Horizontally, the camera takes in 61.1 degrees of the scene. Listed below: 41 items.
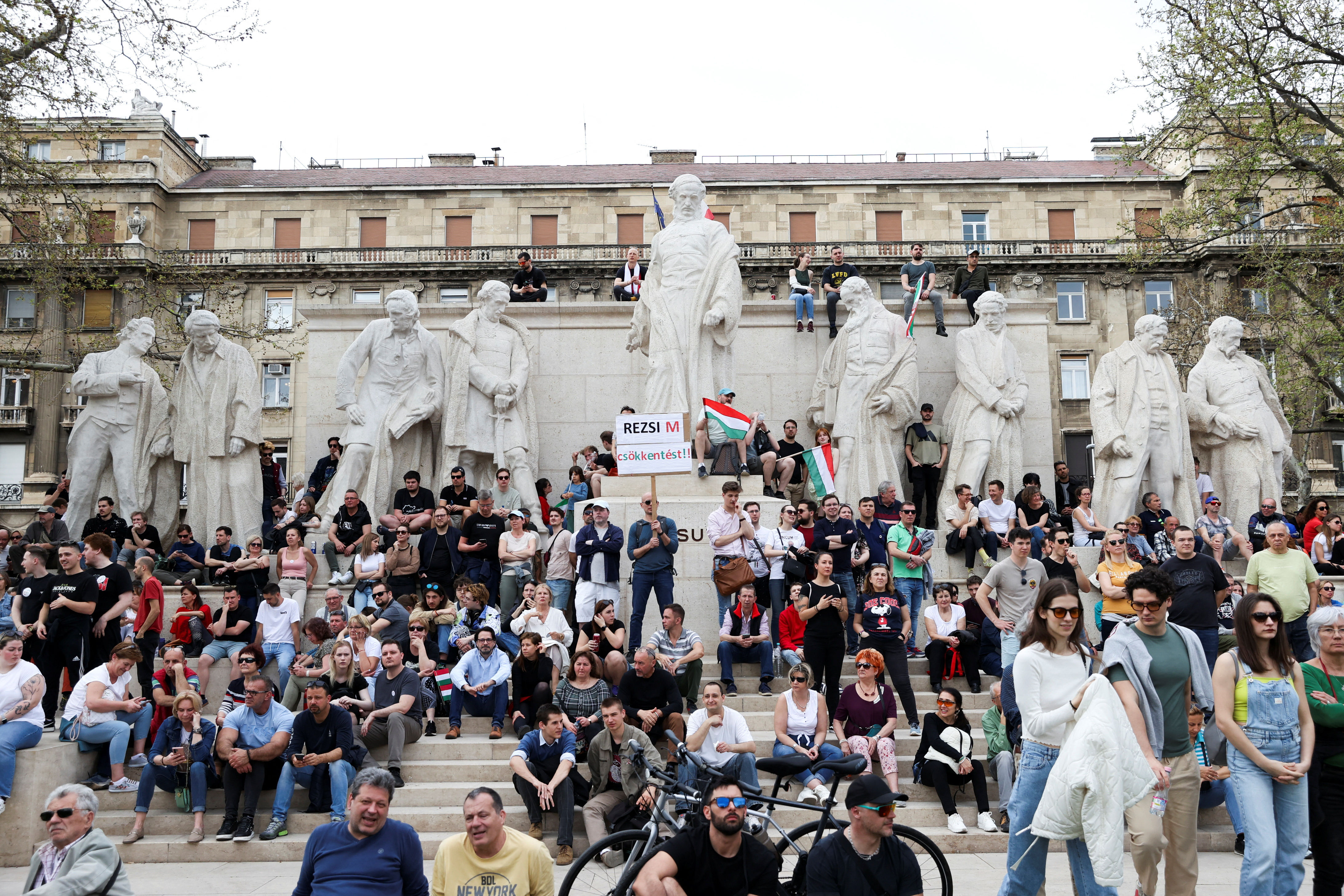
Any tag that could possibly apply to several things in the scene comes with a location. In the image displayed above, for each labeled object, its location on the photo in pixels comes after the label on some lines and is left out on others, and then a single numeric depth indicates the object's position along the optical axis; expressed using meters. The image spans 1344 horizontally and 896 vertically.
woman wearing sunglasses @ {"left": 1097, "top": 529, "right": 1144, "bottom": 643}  10.55
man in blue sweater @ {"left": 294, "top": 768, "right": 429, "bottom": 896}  5.07
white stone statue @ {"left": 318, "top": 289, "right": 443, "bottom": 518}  14.62
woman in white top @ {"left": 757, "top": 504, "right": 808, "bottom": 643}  11.80
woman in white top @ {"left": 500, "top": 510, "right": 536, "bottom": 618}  12.27
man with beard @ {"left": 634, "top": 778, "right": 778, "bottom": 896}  5.37
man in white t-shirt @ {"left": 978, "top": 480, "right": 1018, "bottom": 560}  13.69
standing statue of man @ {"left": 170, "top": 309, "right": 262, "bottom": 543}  14.64
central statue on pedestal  13.84
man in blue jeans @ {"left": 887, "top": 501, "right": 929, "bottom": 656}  12.09
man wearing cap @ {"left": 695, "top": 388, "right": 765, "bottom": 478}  13.48
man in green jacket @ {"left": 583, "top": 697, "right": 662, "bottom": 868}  8.43
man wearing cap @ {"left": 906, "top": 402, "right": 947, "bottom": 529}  15.47
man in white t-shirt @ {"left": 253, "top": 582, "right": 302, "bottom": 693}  11.12
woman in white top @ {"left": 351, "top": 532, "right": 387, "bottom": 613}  12.38
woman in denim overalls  5.64
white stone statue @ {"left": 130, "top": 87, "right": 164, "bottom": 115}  43.38
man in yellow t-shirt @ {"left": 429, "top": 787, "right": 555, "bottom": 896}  5.03
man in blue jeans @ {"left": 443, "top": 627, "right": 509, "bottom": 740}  10.25
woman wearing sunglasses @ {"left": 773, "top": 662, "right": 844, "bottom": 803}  9.16
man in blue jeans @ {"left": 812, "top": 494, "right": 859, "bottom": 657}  12.02
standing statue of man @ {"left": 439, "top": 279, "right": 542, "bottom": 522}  15.12
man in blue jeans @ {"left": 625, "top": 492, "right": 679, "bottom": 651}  11.36
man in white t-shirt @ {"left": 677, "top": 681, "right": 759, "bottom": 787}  8.57
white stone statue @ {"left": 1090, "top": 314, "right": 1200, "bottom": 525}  14.42
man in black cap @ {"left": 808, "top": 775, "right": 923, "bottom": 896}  5.10
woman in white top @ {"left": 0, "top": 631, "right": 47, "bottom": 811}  9.03
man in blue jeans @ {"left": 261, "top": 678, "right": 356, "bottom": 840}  8.94
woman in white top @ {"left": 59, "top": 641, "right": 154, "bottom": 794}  9.52
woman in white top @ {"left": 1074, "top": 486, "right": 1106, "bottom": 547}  13.81
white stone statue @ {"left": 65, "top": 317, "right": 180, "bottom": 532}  14.89
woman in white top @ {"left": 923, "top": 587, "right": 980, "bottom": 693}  10.90
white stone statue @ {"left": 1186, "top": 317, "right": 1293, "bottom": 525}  14.90
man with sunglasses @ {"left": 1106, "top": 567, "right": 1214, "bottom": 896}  5.60
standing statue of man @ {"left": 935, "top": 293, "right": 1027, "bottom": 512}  15.23
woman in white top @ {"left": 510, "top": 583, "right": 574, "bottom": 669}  10.34
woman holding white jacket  5.47
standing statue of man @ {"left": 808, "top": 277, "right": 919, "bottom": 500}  15.48
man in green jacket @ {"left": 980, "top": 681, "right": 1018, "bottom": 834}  9.02
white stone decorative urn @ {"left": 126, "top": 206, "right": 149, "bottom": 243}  42.25
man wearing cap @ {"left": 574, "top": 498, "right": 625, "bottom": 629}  11.55
